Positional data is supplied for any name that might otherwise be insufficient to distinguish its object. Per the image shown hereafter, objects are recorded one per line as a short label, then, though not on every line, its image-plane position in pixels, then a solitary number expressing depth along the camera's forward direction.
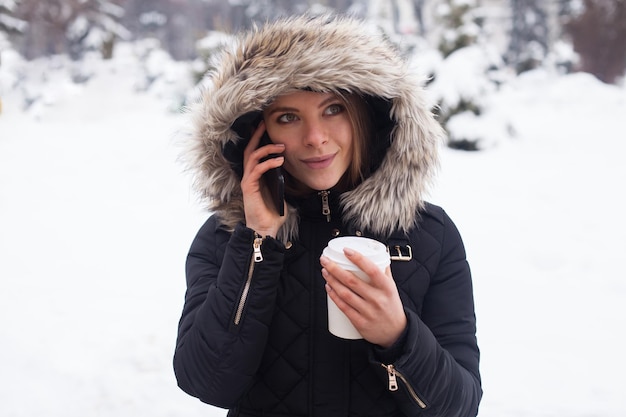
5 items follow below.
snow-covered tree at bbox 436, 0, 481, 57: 10.09
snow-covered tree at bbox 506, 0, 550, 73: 28.42
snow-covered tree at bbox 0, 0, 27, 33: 15.80
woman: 1.20
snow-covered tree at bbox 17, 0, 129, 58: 21.92
